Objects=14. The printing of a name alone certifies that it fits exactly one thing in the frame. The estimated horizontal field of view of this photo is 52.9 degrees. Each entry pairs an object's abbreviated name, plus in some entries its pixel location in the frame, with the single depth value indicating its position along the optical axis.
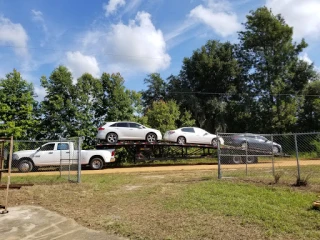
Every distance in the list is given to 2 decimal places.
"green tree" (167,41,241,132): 40.62
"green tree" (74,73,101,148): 26.81
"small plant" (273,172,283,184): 9.84
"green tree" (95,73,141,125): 27.95
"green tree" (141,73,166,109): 45.32
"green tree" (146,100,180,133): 31.25
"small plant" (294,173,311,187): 9.36
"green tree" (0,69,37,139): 24.20
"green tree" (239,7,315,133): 37.41
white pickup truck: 17.39
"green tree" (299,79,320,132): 35.81
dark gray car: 18.69
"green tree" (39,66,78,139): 26.33
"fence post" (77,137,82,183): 12.00
